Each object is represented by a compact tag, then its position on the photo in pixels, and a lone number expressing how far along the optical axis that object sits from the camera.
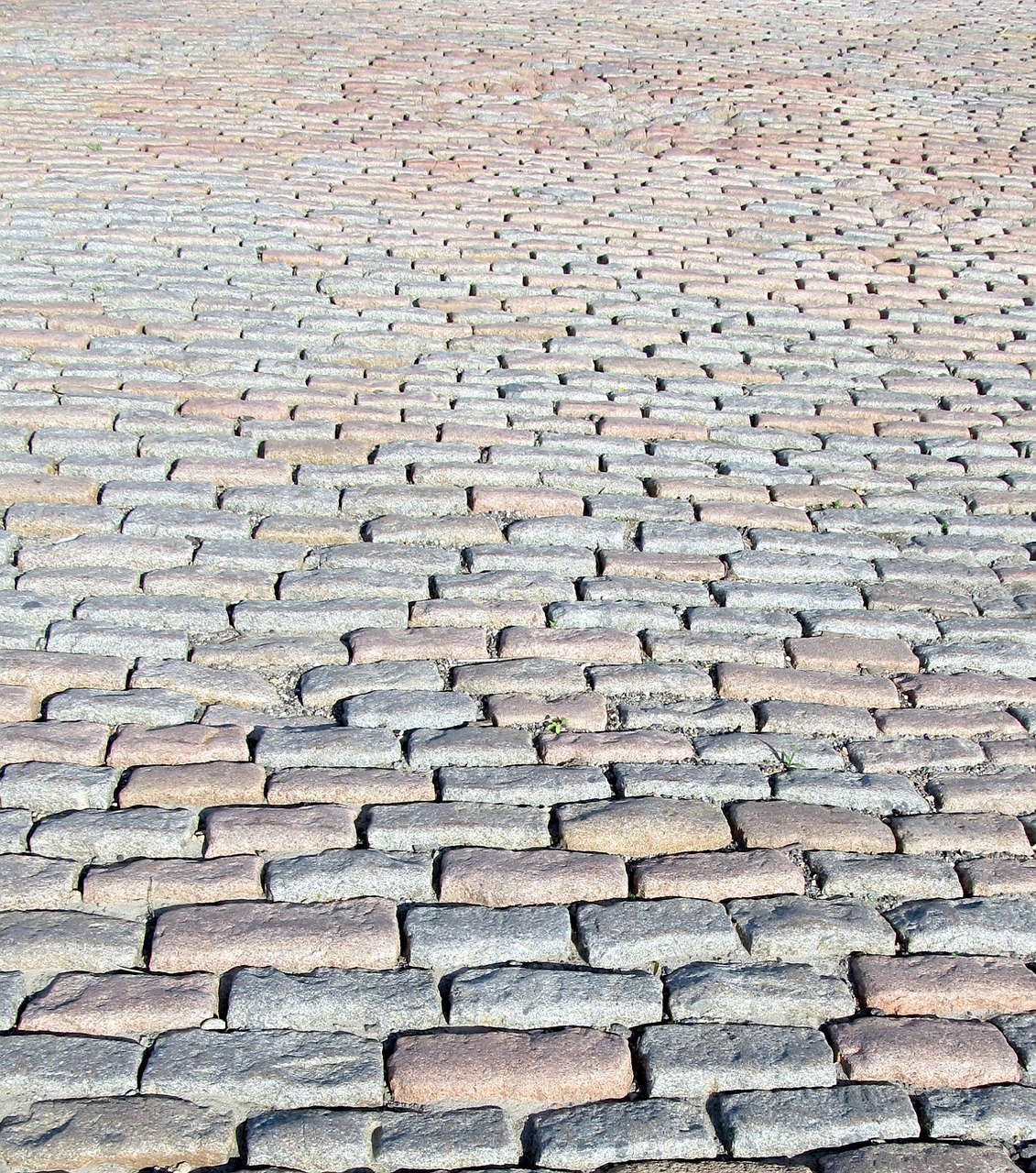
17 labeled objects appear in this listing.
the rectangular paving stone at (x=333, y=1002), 1.99
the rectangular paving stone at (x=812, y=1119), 1.86
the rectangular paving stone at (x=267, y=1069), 1.86
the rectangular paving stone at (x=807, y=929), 2.18
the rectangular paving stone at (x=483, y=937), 2.12
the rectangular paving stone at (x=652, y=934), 2.14
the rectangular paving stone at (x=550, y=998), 2.01
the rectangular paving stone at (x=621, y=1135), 1.82
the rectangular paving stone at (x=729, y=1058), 1.93
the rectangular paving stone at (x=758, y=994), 2.05
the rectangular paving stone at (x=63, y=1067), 1.84
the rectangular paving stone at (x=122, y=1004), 1.95
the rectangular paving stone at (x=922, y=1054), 1.98
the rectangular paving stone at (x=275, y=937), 2.08
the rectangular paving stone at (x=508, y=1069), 1.89
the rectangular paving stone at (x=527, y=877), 2.24
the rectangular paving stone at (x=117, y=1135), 1.76
